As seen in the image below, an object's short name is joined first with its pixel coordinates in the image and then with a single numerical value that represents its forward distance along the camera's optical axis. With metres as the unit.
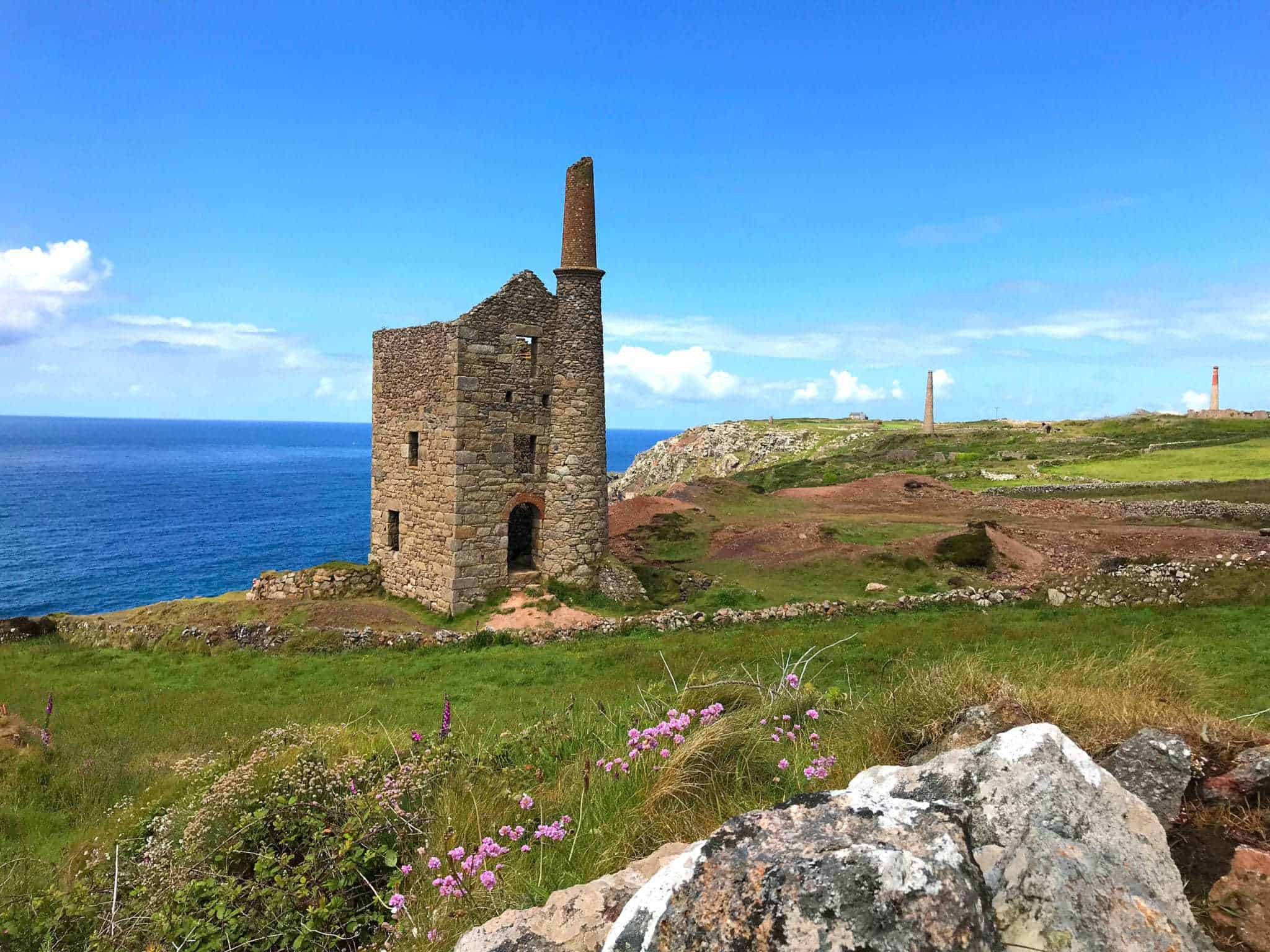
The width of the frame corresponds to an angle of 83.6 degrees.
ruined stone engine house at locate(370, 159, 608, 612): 21.03
